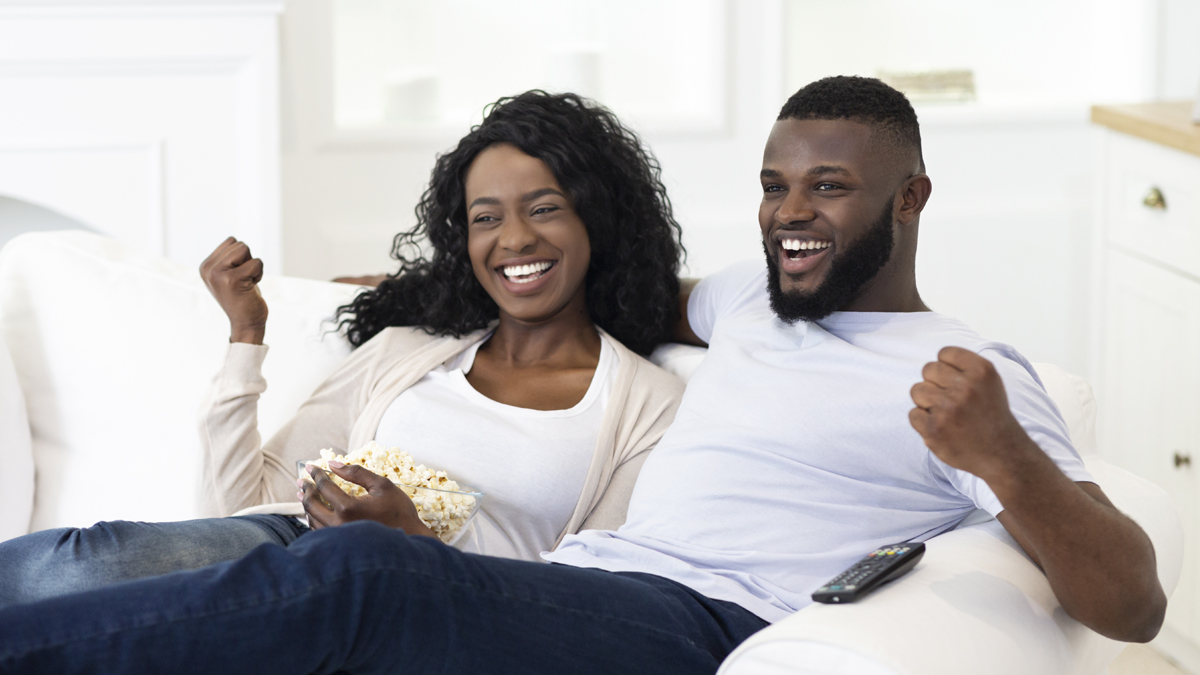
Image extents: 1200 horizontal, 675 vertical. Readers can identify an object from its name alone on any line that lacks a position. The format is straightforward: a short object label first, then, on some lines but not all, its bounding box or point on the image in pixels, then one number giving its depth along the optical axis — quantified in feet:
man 12.26
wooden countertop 15.21
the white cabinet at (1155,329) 15.28
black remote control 12.32
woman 13.73
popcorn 13.27
